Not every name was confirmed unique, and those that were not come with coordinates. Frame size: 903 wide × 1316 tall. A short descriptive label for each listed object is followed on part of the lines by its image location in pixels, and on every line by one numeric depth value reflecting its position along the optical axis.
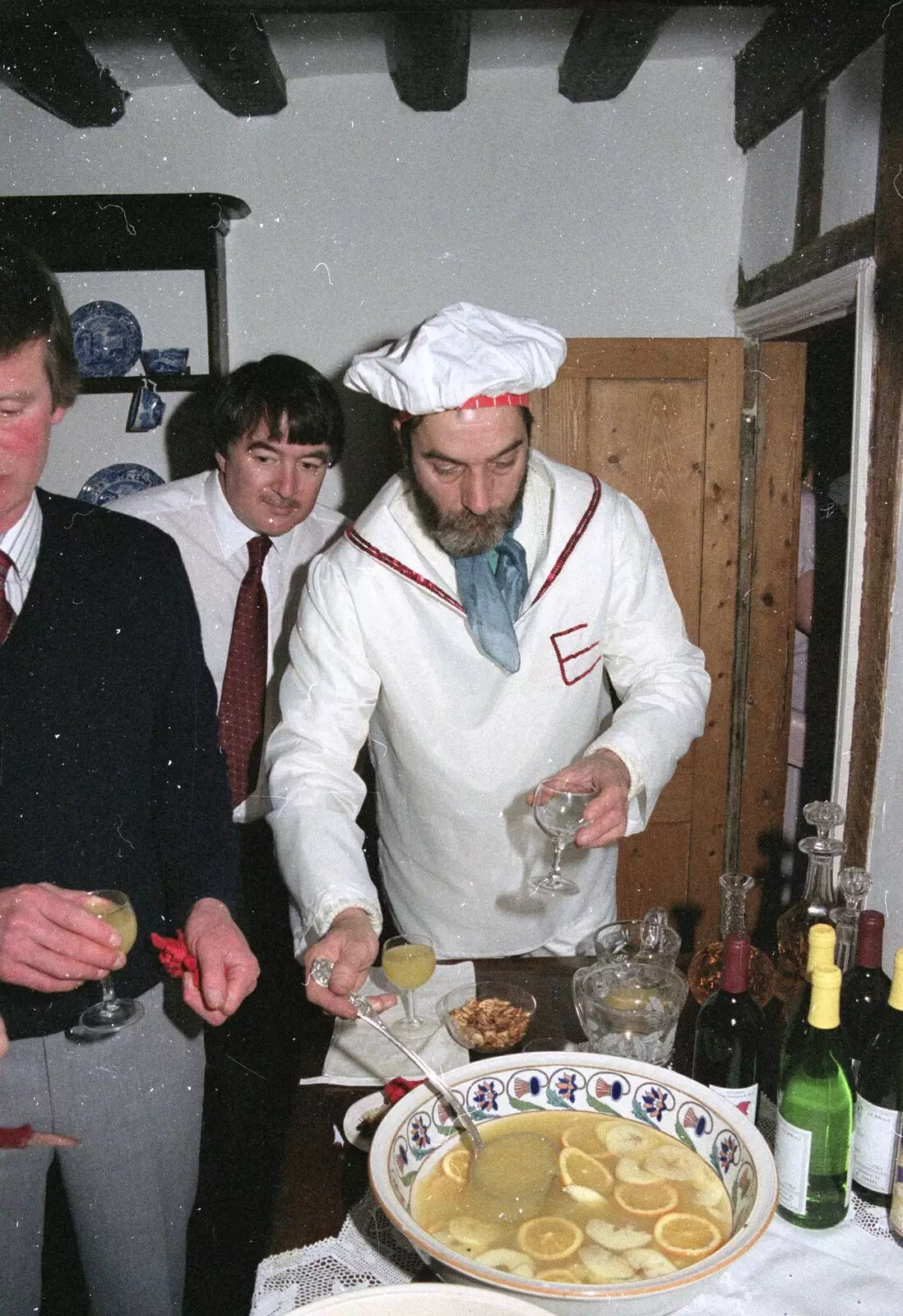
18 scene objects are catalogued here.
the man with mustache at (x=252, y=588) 2.65
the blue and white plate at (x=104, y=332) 3.66
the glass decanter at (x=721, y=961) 1.39
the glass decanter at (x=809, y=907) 1.36
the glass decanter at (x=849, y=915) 1.30
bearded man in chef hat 1.93
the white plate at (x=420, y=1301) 0.80
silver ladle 1.08
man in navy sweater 1.45
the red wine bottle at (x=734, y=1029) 1.17
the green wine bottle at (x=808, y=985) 1.03
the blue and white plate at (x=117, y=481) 3.74
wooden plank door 3.42
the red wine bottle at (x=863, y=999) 1.20
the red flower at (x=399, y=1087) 1.14
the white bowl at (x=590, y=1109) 0.84
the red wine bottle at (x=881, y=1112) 1.07
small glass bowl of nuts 1.36
